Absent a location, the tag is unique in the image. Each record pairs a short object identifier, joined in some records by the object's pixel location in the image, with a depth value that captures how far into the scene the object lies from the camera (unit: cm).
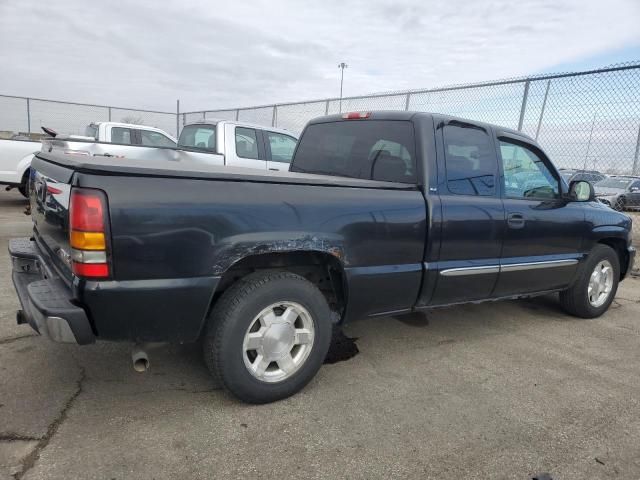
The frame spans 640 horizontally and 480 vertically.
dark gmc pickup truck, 223
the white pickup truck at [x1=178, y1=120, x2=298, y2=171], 780
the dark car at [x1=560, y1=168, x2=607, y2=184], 868
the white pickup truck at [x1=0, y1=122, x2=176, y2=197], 902
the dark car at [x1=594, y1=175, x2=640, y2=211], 1563
